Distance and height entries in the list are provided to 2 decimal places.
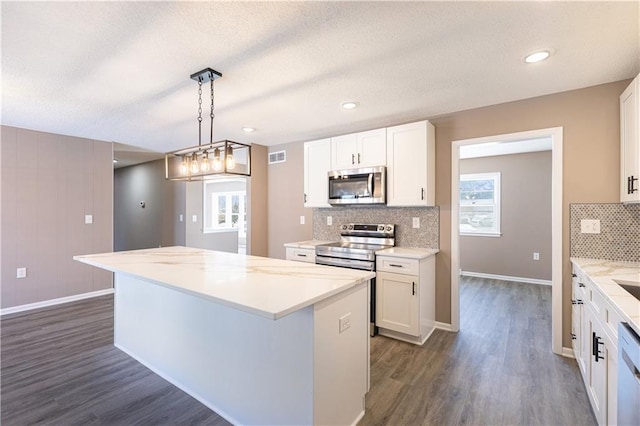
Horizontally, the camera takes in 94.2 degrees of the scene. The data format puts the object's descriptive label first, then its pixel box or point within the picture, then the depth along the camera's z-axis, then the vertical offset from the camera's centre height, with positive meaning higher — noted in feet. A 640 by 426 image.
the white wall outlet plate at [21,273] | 12.52 -2.59
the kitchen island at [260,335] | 4.91 -2.47
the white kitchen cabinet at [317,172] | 12.69 +1.74
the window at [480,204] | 18.72 +0.52
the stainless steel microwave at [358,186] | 11.02 +1.02
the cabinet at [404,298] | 9.48 -2.82
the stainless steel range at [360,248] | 10.31 -1.32
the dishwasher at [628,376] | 3.72 -2.19
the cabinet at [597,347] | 4.74 -2.57
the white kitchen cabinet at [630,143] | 6.72 +1.66
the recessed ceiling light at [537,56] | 6.60 +3.53
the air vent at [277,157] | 15.40 +2.89
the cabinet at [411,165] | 10.27 +1.69
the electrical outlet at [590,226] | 8.23 -0.39
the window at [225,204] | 28.48 +0.76
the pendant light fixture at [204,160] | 7.20 +1.36
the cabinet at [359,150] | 11.14 +2.44
